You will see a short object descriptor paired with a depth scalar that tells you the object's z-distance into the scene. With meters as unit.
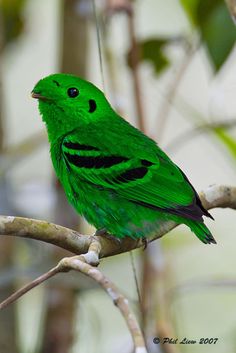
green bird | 4.51
